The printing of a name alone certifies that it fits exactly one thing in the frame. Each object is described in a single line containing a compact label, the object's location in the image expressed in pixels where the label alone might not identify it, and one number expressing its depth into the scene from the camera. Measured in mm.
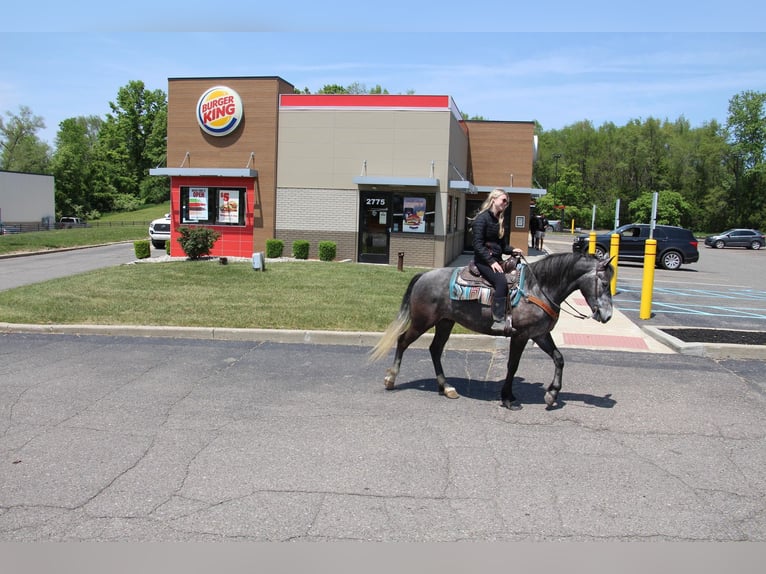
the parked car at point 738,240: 51688
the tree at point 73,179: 84562
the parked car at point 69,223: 64719
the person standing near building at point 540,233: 34812
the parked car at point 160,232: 30609
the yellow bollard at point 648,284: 12734
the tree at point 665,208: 72562
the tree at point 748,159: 79000
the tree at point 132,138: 94875
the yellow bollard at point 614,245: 15277
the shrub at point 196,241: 20234
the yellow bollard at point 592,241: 17891
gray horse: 6645
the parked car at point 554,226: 74488
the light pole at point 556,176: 83944
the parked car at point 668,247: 26438
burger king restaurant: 22219
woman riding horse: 6691
